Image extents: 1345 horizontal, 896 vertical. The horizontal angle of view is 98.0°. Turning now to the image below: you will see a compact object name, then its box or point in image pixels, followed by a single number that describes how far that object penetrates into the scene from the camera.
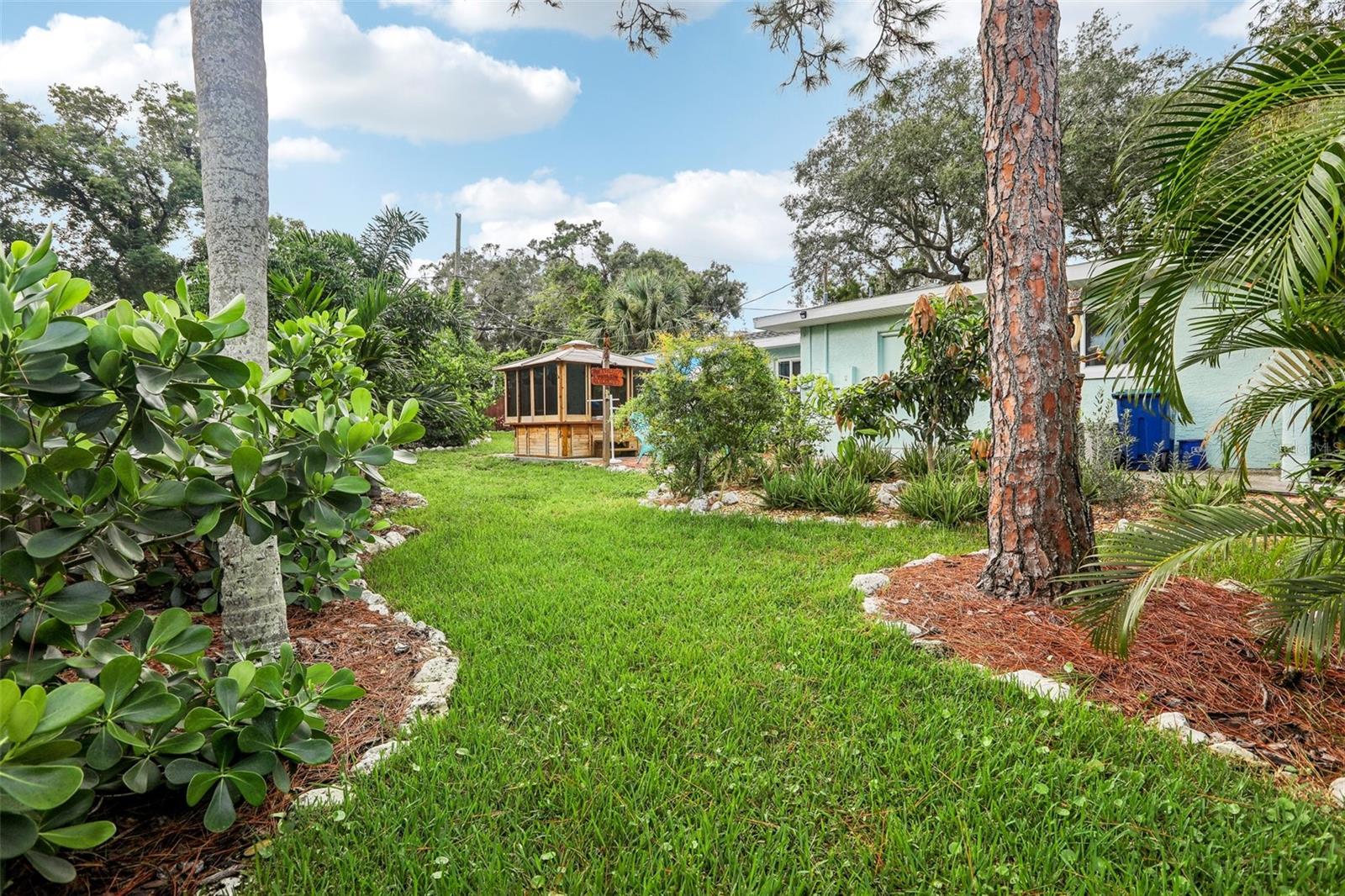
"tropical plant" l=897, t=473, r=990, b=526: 5.04
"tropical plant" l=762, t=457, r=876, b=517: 5.54
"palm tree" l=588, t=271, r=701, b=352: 19.69
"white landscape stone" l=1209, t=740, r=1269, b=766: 1.75
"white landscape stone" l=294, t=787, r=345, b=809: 1.55
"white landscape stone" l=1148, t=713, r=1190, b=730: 1.90
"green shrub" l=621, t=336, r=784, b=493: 5.89
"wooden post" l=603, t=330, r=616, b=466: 10.91
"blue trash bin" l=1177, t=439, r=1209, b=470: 7.61
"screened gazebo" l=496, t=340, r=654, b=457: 12.06
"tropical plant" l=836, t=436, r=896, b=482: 6.65
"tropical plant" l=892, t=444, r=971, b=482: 6.26
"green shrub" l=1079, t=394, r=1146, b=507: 5.44
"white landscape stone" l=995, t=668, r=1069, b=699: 2.10
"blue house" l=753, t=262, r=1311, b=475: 7.60
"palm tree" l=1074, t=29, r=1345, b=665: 1.70
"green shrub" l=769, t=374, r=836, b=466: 6.46
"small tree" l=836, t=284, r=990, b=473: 5.90
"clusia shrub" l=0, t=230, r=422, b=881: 1.06
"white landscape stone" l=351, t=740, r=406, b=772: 1.72
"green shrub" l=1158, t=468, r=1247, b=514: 4.49
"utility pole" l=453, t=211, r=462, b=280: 19.86
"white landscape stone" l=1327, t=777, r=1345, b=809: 1.56
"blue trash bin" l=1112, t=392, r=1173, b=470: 7.75
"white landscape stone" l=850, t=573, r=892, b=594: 3.31
